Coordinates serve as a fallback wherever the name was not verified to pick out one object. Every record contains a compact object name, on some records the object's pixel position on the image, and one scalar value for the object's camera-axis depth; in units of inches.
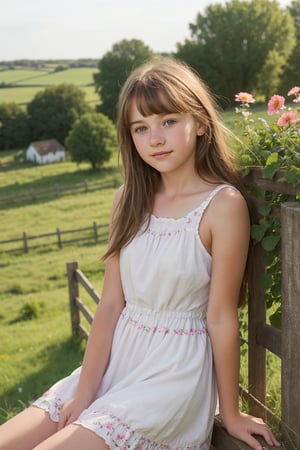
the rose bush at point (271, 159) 82.2
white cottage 1780.3
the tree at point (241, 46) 1283.2
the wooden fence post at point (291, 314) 77.2
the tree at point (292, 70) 1063.6
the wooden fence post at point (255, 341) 93.4
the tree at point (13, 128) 2068.2
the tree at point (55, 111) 2048.5
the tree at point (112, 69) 1923.0
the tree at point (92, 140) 1485.0
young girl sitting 84.0
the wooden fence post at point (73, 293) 278.1
